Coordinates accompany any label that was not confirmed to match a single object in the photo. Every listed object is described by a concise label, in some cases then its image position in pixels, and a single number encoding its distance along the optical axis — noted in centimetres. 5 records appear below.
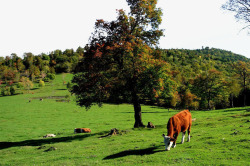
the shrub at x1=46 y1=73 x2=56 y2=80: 16054
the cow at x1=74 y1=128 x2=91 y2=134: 3120
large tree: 2314
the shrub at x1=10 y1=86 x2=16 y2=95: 11831
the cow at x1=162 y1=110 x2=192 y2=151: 1276
